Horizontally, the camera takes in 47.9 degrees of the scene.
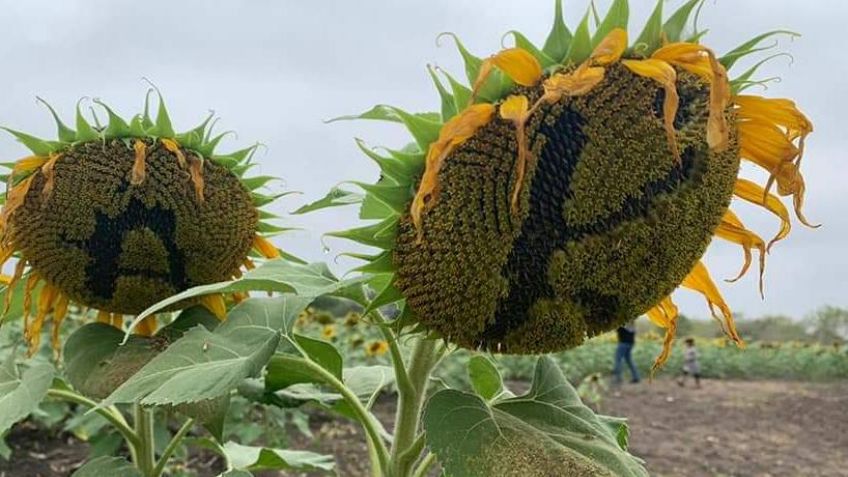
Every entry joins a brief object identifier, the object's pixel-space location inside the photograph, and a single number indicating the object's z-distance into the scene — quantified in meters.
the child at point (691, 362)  11.98
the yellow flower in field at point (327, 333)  5.28
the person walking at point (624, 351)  11.31
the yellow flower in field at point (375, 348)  5.49
